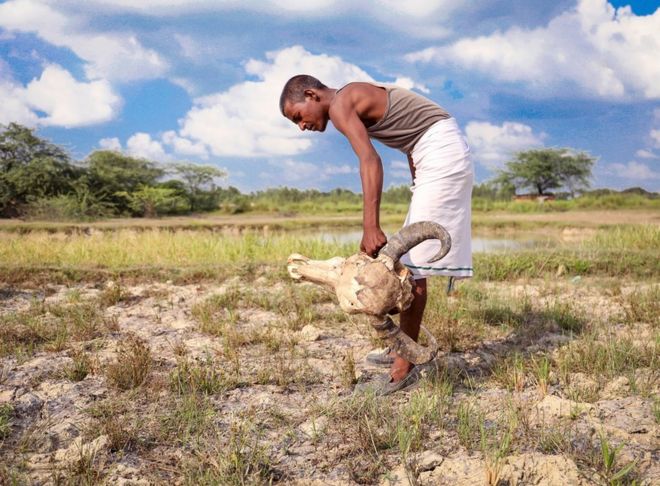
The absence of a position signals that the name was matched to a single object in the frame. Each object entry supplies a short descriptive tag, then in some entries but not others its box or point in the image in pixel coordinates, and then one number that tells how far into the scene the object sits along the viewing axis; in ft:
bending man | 10.28
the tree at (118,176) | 73.67
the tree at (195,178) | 92.27
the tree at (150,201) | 77.77
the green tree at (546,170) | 129.70
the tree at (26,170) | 63.77
